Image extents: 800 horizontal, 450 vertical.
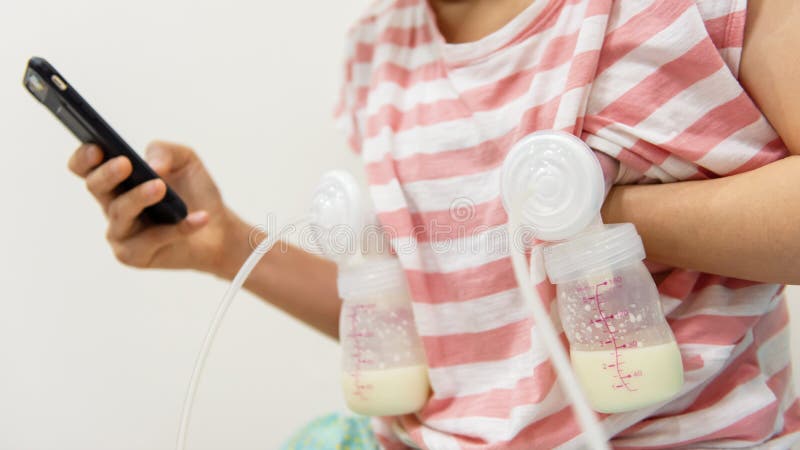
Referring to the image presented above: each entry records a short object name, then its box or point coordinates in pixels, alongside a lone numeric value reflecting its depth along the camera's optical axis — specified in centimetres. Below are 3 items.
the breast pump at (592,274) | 39
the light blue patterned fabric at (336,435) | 61
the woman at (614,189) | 44
